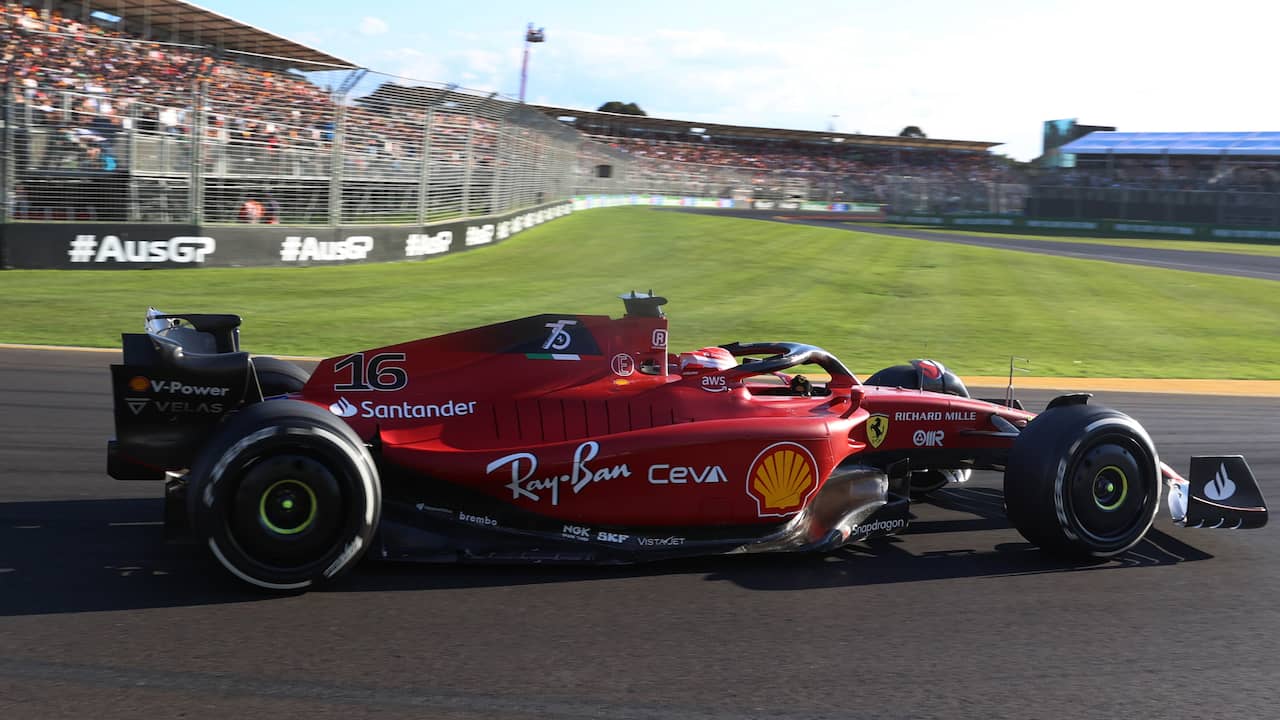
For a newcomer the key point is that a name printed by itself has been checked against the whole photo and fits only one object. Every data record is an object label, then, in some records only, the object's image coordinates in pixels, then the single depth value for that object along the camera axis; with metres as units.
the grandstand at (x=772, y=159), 65.94
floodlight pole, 74.44
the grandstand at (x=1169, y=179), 43.97
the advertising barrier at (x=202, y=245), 17.58
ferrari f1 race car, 4.65
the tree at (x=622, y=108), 119.25
